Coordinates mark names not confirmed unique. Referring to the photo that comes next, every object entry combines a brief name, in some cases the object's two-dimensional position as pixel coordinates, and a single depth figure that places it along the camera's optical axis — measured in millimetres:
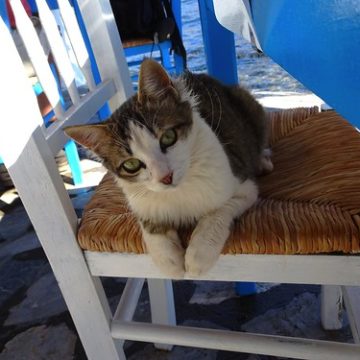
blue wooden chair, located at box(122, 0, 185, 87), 1954
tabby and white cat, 617
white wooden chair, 579
